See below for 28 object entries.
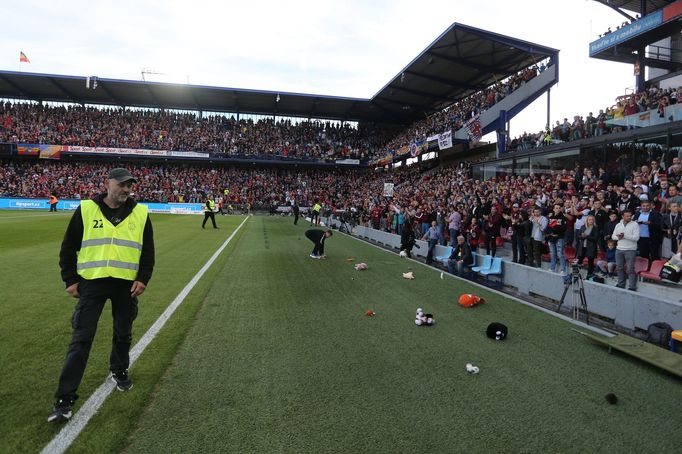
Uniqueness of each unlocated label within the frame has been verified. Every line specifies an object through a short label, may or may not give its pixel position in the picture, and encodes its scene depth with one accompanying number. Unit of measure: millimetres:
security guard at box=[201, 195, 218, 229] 23969
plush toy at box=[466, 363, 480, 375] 4690
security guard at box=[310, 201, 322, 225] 30473
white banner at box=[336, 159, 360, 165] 51031
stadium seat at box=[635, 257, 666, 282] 8984
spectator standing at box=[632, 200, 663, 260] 9380
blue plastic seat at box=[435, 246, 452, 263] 13184
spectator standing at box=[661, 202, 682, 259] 9141
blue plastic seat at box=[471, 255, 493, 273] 10740
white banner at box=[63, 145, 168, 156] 46000
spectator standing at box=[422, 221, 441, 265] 13680
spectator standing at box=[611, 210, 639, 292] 8703
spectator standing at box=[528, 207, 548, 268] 11523
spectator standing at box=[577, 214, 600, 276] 10180
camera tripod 7137
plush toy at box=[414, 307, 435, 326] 6453
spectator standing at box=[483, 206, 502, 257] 13352
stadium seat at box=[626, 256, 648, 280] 9469
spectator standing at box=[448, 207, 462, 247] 14758
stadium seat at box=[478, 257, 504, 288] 10344
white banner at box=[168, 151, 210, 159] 48184
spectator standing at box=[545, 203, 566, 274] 10875
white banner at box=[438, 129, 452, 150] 29612
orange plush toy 7648
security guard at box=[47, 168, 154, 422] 3521
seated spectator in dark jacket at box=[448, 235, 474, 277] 11352
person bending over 13188
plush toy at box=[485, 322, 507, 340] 5883
